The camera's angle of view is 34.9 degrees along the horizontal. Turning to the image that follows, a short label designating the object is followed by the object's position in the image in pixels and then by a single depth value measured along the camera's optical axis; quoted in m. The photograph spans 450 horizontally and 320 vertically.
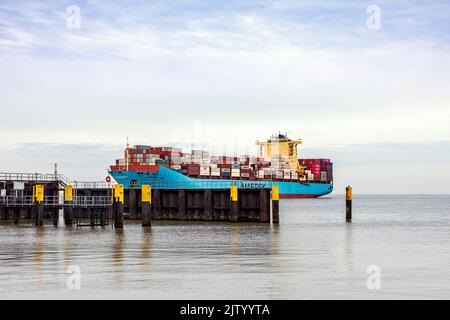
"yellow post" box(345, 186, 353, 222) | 65.81
